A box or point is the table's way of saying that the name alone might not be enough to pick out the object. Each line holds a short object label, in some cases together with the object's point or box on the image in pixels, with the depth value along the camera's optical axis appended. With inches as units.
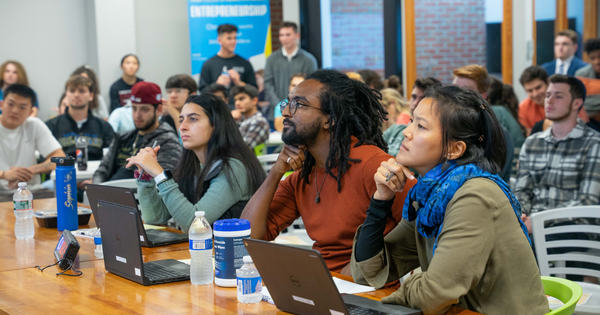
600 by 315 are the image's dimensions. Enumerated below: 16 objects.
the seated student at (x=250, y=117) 201.8
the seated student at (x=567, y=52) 253.6
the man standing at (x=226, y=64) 280.1
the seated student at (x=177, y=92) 197.5
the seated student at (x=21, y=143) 166.9
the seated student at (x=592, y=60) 225.8
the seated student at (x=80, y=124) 205.2
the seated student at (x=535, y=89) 215.3
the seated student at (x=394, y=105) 205.4
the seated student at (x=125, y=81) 291.1
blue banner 304.5
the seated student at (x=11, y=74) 279.7
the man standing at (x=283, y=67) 282.8
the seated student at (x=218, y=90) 222.1
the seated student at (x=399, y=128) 149.6
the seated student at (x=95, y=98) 275.4
